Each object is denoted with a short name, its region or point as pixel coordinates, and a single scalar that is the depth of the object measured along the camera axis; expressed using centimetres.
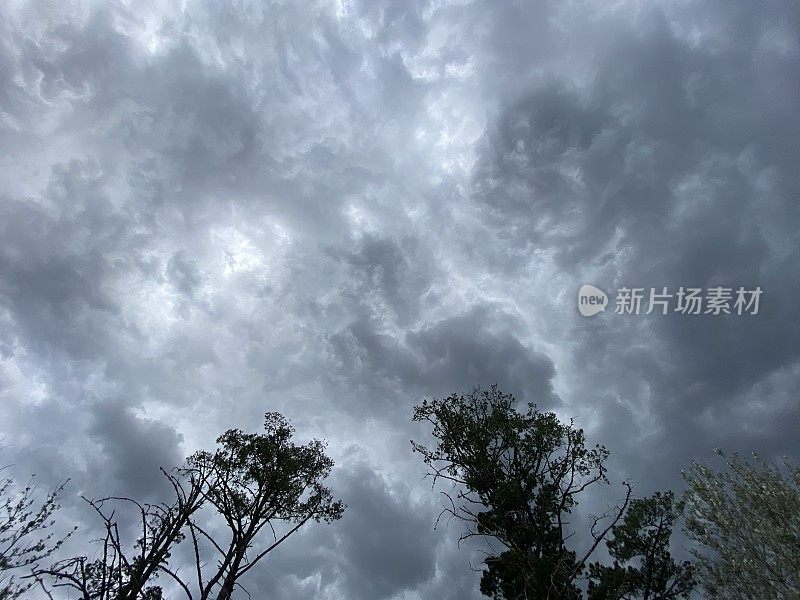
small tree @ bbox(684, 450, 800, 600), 1518
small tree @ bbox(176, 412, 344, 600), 1797
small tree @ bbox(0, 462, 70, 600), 1498
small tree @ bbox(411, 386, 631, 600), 1880
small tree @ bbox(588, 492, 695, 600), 2100
